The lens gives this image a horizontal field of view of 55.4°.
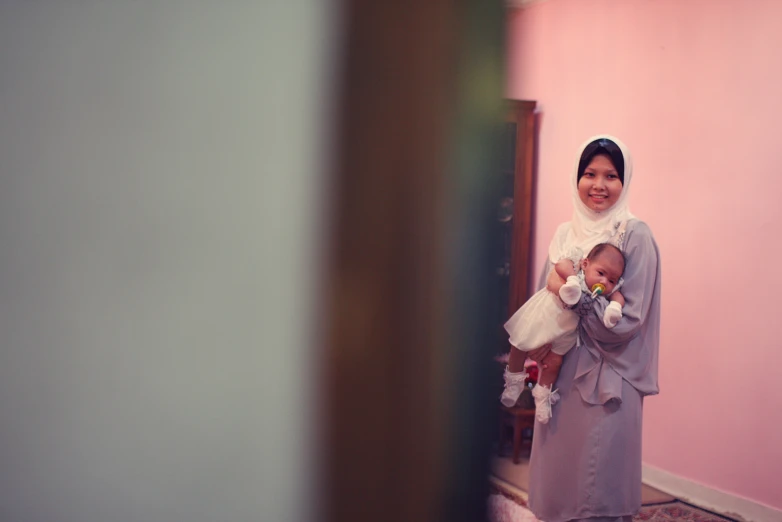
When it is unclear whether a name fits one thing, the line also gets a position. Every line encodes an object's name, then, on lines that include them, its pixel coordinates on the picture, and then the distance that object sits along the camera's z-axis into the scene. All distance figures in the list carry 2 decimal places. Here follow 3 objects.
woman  2.17
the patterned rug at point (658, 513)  3.05
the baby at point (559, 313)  2.14
